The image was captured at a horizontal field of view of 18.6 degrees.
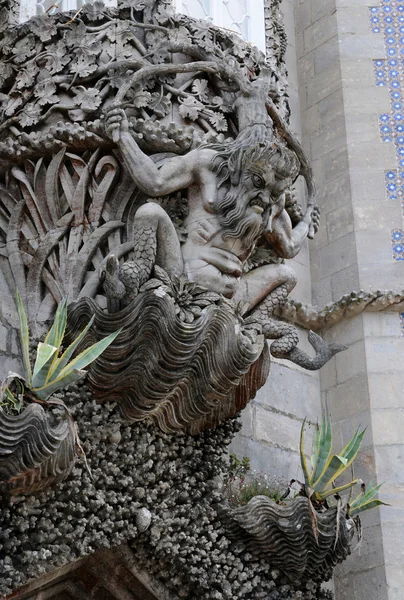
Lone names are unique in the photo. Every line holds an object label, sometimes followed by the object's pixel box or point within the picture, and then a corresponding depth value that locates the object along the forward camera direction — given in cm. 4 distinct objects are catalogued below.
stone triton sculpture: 586
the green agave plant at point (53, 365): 543
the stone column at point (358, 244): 721
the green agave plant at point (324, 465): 644
